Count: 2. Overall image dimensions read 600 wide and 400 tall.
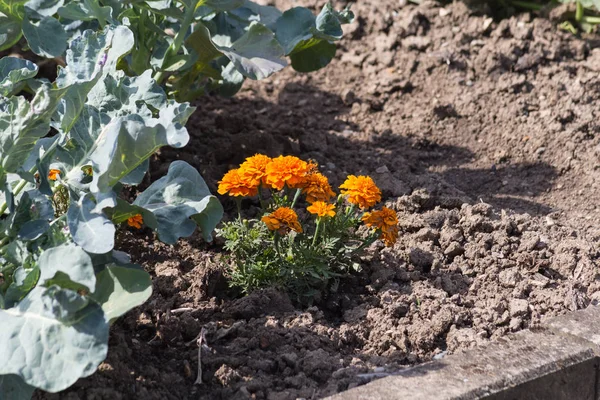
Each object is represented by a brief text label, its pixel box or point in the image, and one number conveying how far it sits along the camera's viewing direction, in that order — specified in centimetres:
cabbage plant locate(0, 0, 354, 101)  649
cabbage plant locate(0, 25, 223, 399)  411
